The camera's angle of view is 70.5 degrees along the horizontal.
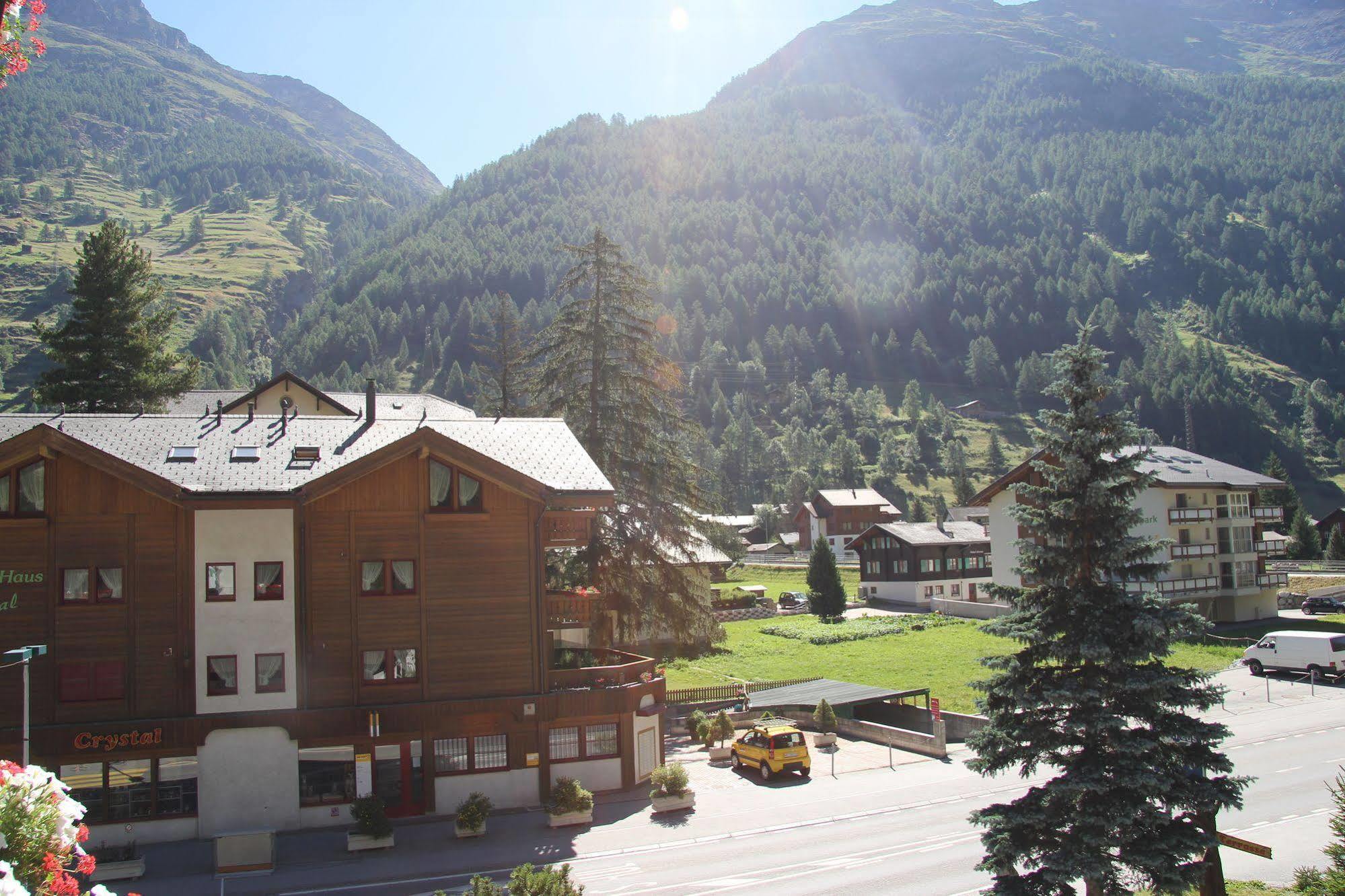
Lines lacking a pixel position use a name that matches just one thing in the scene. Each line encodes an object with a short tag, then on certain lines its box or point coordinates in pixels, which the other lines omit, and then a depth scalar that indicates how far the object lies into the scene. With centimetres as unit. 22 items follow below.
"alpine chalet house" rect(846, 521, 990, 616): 8506
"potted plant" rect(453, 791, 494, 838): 2612
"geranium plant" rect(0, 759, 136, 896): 597
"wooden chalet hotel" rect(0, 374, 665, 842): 2692
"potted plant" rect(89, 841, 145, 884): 2397
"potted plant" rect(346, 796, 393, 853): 2564
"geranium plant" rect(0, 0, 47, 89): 688
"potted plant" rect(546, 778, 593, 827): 2712
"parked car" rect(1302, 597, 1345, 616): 7062
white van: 4538
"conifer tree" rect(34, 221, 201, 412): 4947
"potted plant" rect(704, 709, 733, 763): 3816
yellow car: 3244
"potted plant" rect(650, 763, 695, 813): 2847
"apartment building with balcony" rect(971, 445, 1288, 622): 6312
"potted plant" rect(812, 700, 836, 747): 3881
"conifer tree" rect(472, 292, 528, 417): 5466
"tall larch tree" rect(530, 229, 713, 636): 4219
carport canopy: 3897
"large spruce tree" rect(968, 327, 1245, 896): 1664
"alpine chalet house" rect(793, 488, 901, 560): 13638
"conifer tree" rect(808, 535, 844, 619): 7538
